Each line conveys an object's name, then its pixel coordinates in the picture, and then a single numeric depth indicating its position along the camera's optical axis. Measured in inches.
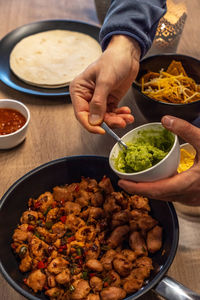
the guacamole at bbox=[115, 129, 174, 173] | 42.2
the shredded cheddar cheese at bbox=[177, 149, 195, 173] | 54.4
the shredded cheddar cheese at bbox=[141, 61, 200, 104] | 63.2
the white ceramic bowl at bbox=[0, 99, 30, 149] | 60.5
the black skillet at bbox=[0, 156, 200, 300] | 37.5
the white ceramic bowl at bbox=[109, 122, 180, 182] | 40.1
